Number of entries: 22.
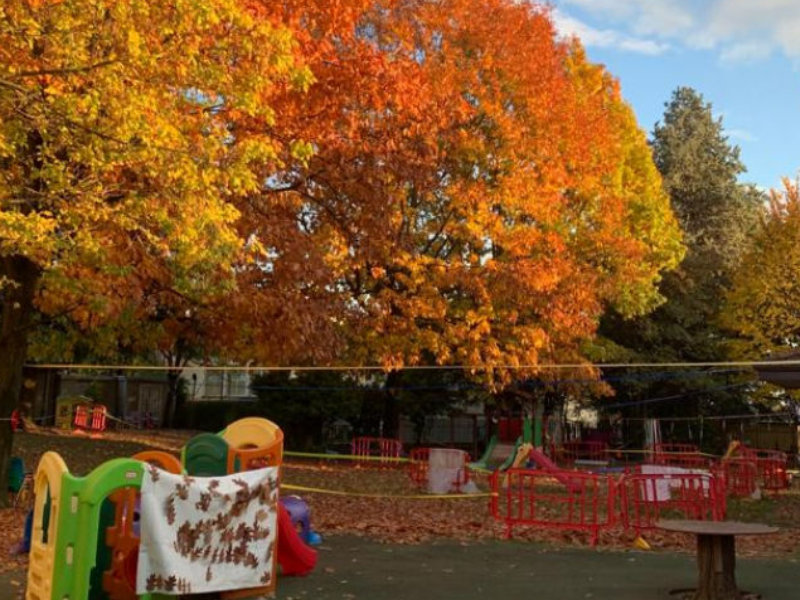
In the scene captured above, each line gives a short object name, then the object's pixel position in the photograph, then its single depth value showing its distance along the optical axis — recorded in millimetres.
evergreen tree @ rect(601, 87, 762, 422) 31625
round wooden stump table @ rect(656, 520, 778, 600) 7668
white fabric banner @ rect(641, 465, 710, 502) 13719
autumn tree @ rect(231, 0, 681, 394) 18562
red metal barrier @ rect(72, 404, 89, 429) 30812
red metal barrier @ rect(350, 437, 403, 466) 24016
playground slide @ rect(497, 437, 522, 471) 19239
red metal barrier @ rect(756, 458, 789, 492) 17484
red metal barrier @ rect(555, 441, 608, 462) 26297
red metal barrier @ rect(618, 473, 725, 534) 11375
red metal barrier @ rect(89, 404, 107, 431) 30414
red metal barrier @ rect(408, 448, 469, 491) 17344
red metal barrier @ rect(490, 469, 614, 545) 11234
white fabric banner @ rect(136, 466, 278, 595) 6727
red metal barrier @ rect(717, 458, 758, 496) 16594
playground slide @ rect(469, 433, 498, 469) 21611
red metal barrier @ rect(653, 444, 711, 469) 20508
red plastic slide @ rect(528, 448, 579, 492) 16472
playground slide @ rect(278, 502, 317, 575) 8422
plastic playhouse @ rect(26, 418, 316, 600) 6332
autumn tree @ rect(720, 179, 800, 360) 30391
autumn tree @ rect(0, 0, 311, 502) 8086
